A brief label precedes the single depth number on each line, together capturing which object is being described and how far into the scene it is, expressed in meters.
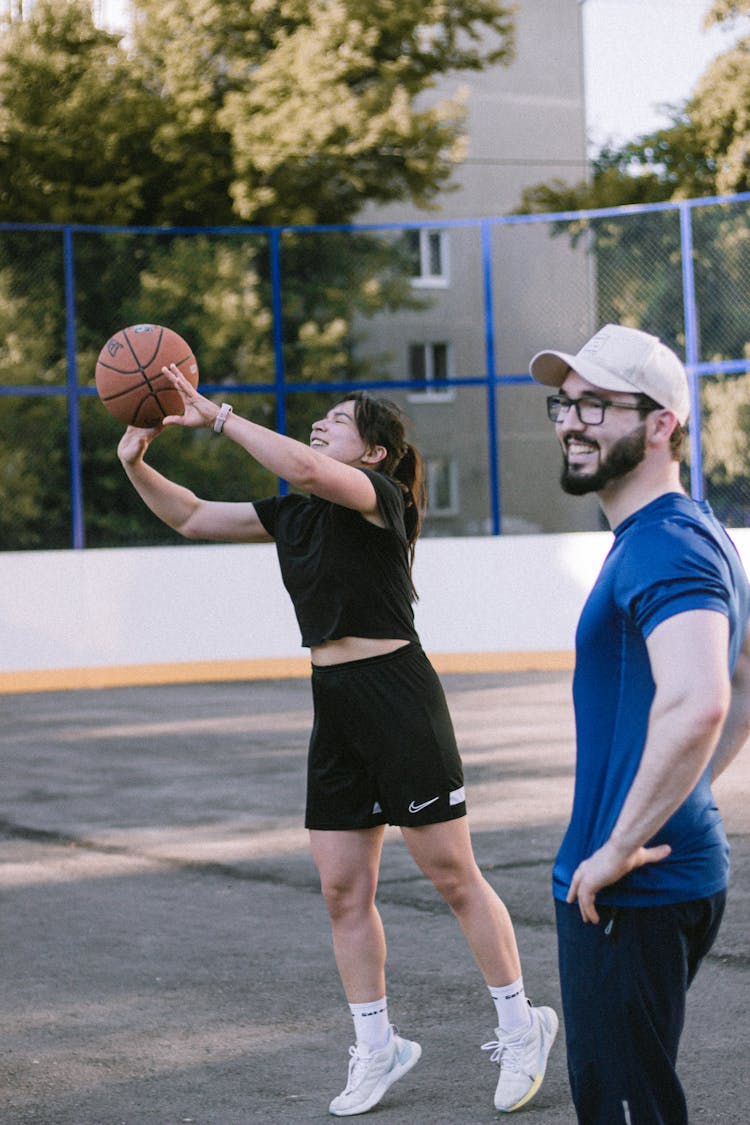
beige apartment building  18.31
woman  4.13
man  2.52
